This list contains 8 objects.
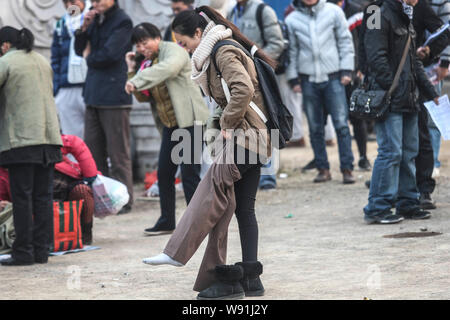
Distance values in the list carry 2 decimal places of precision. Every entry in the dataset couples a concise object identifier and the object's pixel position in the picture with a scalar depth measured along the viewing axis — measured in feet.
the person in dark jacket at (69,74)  62.95
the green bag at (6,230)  44.98
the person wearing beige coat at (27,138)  41.88
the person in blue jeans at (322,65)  63.87
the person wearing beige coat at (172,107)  48.93
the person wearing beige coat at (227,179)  32.35
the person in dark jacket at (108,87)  58.70
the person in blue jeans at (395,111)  46.19
